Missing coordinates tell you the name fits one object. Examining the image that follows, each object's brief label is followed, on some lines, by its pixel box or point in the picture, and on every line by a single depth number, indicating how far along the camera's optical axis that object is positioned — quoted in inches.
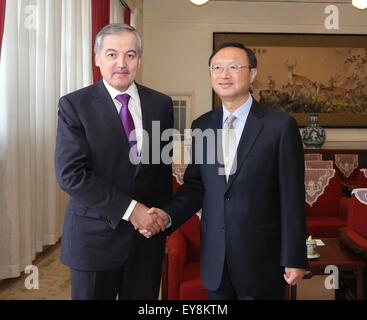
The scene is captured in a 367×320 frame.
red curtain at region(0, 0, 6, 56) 105.1
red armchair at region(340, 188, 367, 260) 110.0
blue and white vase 290.0
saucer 105.7
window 309.7
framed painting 308.7
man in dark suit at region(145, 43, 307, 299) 62.3
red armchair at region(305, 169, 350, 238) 172.4
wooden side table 102.7
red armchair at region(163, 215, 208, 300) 95.1
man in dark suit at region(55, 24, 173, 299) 60.4
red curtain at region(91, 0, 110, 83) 185.7
